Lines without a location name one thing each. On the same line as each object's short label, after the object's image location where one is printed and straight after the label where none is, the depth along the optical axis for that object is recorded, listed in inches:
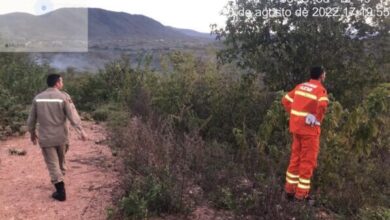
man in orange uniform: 250.8
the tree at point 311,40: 382.3
